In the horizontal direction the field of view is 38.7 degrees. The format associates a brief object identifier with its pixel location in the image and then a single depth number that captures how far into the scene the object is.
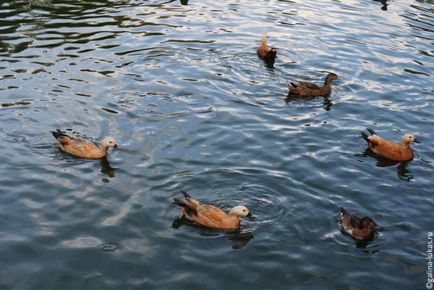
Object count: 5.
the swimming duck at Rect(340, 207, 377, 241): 10.72
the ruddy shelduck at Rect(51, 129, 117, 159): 13.39
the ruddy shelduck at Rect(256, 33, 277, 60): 19.06
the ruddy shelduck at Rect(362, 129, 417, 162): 13.99
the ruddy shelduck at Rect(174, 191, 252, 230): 11.03
